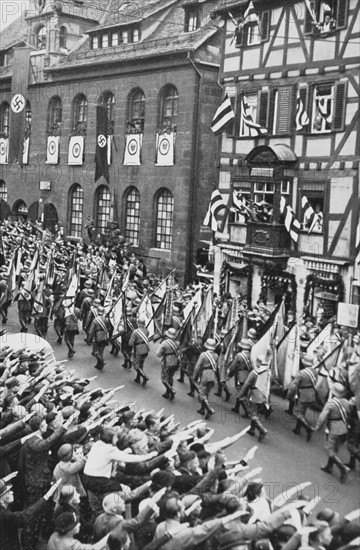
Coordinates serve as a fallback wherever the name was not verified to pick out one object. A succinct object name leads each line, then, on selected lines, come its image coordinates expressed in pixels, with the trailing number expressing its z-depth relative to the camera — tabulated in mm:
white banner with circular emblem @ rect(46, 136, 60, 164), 35844
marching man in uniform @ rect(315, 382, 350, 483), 12000
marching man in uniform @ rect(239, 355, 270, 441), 13945
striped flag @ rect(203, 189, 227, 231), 25281
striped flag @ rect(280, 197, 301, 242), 23516
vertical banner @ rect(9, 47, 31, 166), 28734
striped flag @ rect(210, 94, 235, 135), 24531
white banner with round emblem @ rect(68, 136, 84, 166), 34344
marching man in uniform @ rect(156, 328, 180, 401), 15617
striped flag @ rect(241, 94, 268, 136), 24844
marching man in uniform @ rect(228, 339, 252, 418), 14953
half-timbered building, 22312
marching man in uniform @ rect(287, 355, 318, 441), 13758
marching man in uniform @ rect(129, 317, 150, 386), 16734
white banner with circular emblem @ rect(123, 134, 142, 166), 31344
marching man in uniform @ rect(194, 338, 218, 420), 14664
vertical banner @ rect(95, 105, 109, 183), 29891
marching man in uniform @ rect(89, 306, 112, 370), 17719
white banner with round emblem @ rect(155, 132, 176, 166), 29734
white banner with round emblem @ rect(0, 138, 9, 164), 39438
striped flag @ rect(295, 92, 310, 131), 23359
